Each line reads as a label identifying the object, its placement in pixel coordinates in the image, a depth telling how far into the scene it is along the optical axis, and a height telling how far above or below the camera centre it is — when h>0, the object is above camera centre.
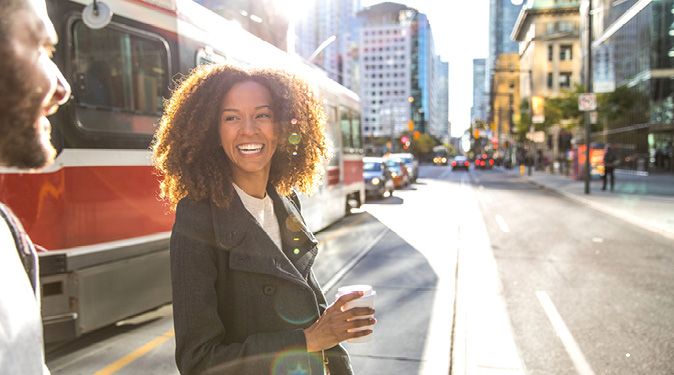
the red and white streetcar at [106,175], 4.59 -0.16
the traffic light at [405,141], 76.19 +0.99
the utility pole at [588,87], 20.11 +2.23
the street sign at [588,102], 19.62 +1.49
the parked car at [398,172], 28.39 -1.29
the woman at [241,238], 1.62 -0.28
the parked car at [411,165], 33.58 -1.08
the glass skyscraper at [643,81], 36.03 +4.29
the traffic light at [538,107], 38.84 +2.68
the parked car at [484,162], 66.94 -2.11
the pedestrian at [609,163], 22.39 -0.87
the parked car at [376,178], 21.47 -1.17
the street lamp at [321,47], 20.12 +3.99
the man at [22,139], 0.82 +0.03
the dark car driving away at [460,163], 61.16 -1.87
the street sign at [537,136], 40.16 +0.61
